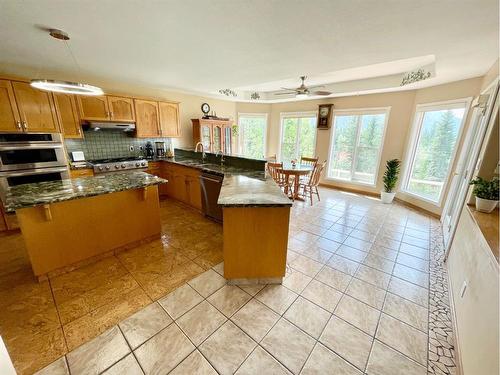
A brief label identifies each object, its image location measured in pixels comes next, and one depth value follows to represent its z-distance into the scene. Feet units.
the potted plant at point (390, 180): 14.19
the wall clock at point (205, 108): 18.42
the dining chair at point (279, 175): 14.53
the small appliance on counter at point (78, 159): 11.91
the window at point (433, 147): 11.69
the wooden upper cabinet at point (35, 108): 9.62
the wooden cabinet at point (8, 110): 9.22
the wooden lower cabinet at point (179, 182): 12.30
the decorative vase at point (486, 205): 6.41
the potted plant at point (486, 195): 6.42
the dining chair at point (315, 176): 14.61
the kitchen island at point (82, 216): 6.33
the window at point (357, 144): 16.15
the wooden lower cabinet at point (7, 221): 9.61
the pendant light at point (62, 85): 5.70
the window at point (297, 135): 19.57
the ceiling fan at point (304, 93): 12.53
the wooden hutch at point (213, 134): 16.99
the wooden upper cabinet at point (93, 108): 11.63
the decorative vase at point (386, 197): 14.80
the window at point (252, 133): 21.85
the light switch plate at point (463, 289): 5.23
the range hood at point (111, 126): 11.87
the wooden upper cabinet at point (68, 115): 10.84
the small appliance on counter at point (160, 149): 15.87
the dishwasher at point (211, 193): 10.37
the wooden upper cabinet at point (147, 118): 13.74
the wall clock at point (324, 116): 17.74
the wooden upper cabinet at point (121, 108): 12.58
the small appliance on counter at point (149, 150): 15.36
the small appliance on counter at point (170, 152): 16.33
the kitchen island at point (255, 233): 6.18
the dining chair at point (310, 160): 16.06
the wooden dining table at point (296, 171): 13.98
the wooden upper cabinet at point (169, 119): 14.90
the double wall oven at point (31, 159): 9.36
